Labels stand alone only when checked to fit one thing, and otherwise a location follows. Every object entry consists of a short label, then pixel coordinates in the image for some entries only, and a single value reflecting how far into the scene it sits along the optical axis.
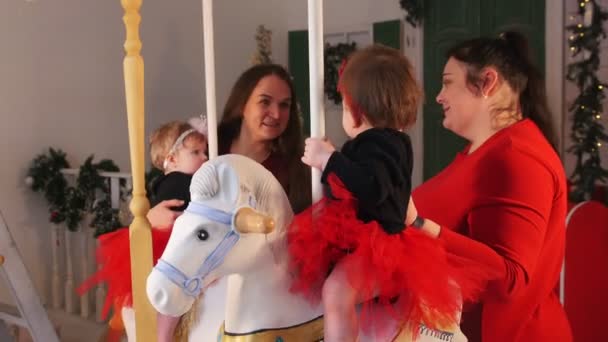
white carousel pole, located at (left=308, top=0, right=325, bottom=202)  0.91
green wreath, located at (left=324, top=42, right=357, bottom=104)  4.53
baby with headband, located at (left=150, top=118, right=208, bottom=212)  1.42
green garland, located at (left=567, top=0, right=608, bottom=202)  3.27
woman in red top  1.22
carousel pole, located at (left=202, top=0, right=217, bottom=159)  1.07
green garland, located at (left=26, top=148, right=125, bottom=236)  3.26
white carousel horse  0.83
